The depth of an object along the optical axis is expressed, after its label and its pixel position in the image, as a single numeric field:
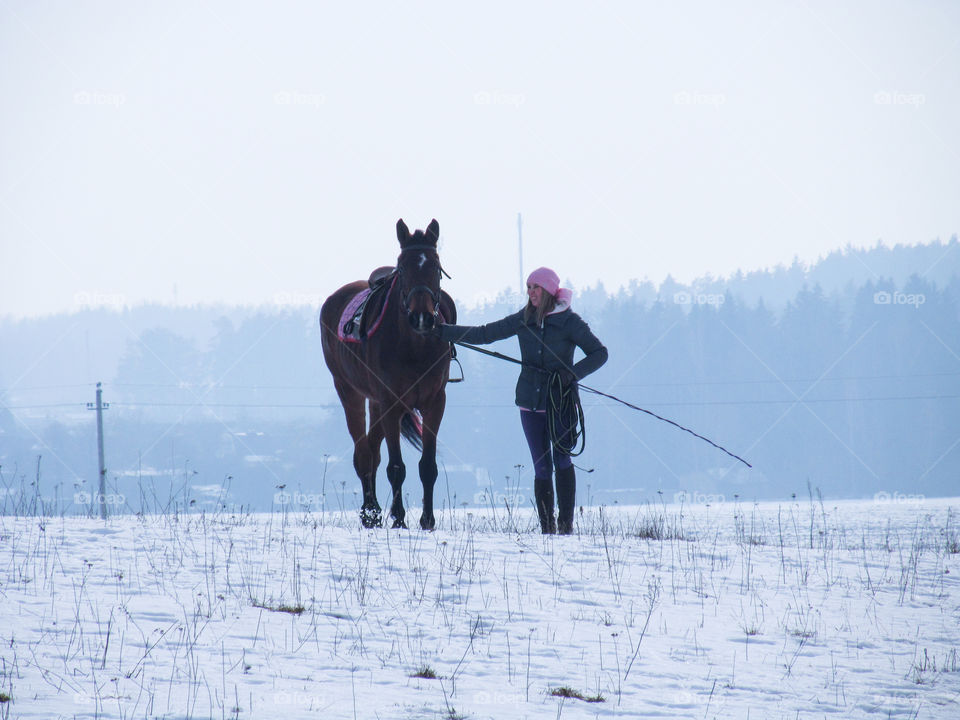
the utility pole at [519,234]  118.06
